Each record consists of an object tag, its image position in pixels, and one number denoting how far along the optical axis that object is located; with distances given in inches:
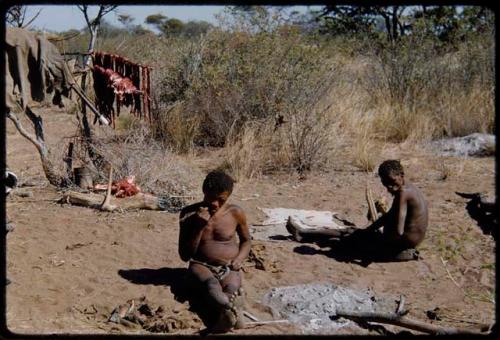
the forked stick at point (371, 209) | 273.9
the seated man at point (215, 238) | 185.0
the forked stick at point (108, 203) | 294.1
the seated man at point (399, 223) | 229.1
